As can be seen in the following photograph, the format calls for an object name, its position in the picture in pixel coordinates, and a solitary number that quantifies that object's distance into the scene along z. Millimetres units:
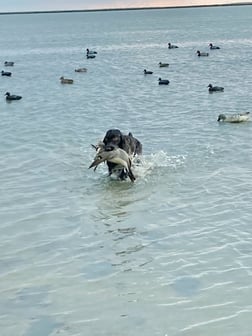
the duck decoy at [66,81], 35875
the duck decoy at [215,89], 28953
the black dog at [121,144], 13344
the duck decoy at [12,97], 29109
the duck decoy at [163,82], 33000
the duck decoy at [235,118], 20828
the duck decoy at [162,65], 44375
